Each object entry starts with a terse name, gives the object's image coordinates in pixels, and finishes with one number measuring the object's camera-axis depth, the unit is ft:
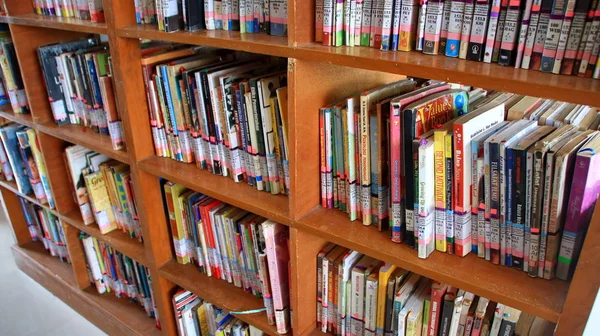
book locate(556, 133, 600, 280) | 2.51
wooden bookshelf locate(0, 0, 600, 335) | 2.57
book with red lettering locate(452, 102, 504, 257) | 2.87
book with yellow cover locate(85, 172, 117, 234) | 5.74
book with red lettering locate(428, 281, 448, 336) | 3.44
